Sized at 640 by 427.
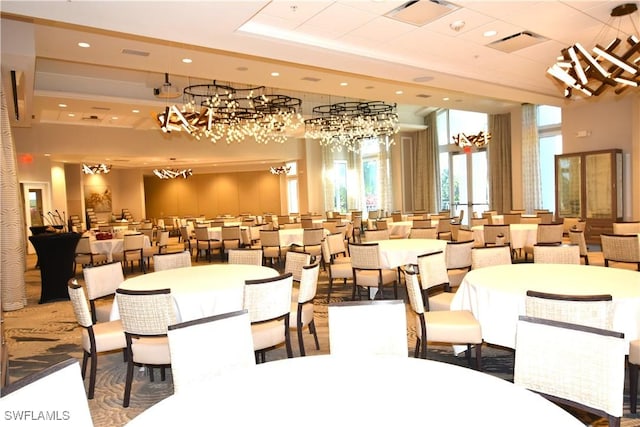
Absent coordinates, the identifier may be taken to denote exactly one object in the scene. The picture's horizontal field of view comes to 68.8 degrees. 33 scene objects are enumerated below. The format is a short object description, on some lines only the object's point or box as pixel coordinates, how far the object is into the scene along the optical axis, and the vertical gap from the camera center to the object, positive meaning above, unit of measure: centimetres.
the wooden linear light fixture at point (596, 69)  458 +126
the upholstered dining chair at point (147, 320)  356 -84
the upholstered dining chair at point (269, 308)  381 -86
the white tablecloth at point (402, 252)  640 -73
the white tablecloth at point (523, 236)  873 -79
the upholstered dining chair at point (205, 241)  1136 -83
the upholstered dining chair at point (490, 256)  504 -66
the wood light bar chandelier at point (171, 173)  2273 +181
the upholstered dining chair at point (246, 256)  587 -63
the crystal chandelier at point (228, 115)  814 +200
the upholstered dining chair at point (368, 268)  607 -88
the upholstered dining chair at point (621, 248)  601 -77
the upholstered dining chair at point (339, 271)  666 -99
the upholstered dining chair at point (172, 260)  568 -63
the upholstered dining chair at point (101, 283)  480 -76
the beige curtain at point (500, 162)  1566 +112
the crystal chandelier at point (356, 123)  1188 +206
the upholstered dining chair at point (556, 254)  510 -68
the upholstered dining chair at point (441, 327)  376 -106
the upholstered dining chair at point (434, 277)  455 -80
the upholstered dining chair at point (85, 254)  945 -84
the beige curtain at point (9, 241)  723 -39
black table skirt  758 -77
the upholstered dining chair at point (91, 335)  386 -105
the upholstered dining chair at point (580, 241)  681 -72
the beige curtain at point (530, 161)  1463 +102
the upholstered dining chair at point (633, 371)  316 -128
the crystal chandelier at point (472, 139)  1362 +168
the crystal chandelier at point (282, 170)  2145 +161
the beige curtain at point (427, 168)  1838 +121
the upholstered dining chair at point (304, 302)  436 -93
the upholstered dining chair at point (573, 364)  208 -81
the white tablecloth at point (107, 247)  975 -73
